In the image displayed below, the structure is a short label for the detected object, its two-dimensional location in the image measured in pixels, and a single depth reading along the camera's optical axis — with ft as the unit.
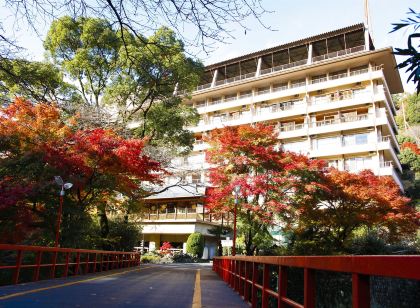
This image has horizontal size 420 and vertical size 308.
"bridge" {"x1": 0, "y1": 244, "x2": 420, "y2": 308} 8.11
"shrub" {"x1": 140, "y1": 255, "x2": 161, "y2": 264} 127.85
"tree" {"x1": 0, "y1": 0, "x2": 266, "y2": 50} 15.80
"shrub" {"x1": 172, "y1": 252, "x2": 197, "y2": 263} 126.93
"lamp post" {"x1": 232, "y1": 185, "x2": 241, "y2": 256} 70.43
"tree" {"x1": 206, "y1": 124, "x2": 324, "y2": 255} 77.15
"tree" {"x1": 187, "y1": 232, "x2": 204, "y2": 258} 140.56
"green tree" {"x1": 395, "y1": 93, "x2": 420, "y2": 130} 190.70
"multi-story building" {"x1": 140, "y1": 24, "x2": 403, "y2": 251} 136.77
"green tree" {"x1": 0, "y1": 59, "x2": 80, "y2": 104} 22.03
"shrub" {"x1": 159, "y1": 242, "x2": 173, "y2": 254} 138.72
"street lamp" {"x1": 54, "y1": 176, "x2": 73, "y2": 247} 51.92
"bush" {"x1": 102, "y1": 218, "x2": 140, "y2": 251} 97.45
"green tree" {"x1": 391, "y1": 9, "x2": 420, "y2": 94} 13.28
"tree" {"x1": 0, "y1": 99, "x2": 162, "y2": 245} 55.72
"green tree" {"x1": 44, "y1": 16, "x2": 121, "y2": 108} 79.71
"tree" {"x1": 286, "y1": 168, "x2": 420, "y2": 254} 75.87
